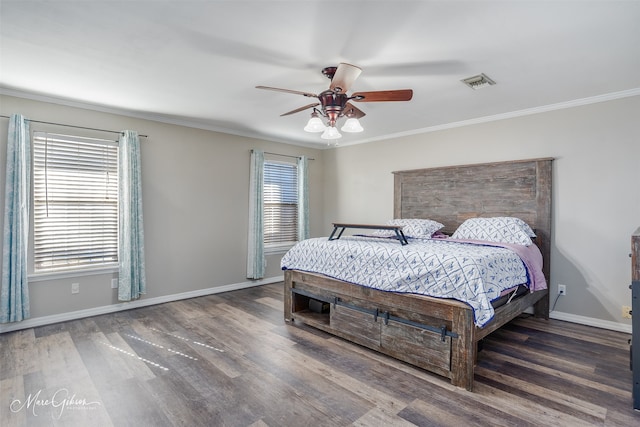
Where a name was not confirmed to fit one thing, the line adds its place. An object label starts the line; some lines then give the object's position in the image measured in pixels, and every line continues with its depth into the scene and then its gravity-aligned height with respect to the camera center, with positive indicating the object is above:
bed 2.42 -0.76
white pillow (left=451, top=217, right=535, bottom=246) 3.45 -0.23
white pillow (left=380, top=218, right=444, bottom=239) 4.08 -0.23
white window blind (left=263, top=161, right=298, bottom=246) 5.57 +0.09
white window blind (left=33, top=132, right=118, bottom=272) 3.58 +0.06
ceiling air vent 2.95 +1.15
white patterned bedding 2.36 -0.47
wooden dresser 2.07 -0.69
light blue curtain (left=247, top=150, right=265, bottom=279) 5.20 -0.17
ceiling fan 2.42 +0.87
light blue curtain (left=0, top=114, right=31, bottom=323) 3.29 -0.22
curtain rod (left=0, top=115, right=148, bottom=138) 3.47 +0.90
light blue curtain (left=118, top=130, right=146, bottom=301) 3.96 -0.11
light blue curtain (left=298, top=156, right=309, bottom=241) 5.88 +0.20
